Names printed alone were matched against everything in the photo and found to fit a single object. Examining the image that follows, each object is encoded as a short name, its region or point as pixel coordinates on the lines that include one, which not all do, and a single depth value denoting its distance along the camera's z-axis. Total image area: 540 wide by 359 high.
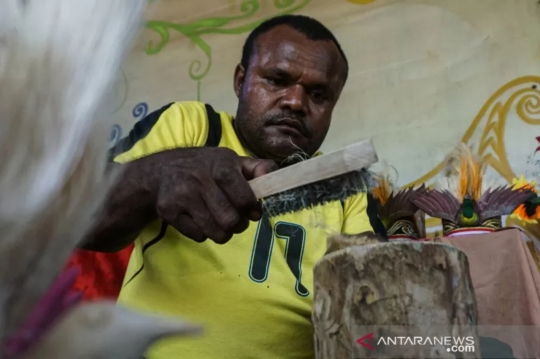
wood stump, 0.34
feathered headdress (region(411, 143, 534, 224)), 0.97
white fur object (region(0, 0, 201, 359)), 0.17
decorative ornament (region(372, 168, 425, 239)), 1.01
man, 0.49
